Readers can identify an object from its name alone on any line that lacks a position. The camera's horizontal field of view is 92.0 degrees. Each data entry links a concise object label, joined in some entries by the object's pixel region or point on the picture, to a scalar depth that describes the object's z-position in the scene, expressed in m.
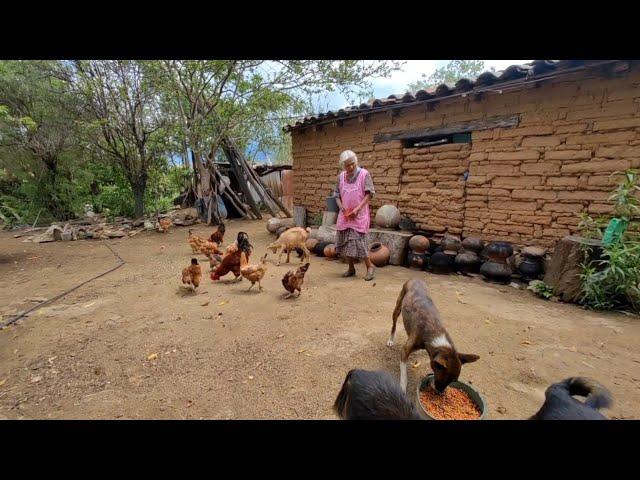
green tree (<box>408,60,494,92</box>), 21.41
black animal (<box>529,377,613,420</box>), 1.34
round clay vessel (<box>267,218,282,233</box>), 9.48
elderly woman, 4.86
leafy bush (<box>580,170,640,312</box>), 3.77
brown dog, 2.03
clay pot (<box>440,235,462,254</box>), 5.65
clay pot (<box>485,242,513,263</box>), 4.96
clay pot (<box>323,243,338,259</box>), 6.66
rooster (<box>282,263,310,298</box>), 4.39
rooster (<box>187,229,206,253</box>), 6.73
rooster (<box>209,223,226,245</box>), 7.03
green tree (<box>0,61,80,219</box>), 9.71
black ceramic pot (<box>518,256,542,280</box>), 4.75
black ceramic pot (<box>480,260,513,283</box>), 4.95
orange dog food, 1.95
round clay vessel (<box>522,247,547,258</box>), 4.72
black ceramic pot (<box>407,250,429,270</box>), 5.86
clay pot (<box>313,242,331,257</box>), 6.98
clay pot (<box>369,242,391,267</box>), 6.02
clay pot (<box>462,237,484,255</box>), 5.42
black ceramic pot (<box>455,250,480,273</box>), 5.35
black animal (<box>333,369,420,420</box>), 1.25
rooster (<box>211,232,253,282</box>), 5.05
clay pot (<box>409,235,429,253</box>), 5.84
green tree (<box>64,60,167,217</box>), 9.79
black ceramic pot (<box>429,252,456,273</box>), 5.55
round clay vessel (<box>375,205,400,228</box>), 6.55
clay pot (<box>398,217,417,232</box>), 6.44
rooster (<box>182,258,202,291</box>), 4.63
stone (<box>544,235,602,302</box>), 4.09
